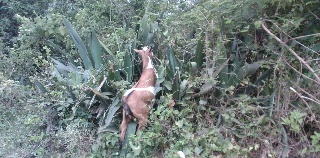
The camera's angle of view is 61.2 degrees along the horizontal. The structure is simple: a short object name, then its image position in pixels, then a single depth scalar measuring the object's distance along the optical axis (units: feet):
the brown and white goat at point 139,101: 9.84
